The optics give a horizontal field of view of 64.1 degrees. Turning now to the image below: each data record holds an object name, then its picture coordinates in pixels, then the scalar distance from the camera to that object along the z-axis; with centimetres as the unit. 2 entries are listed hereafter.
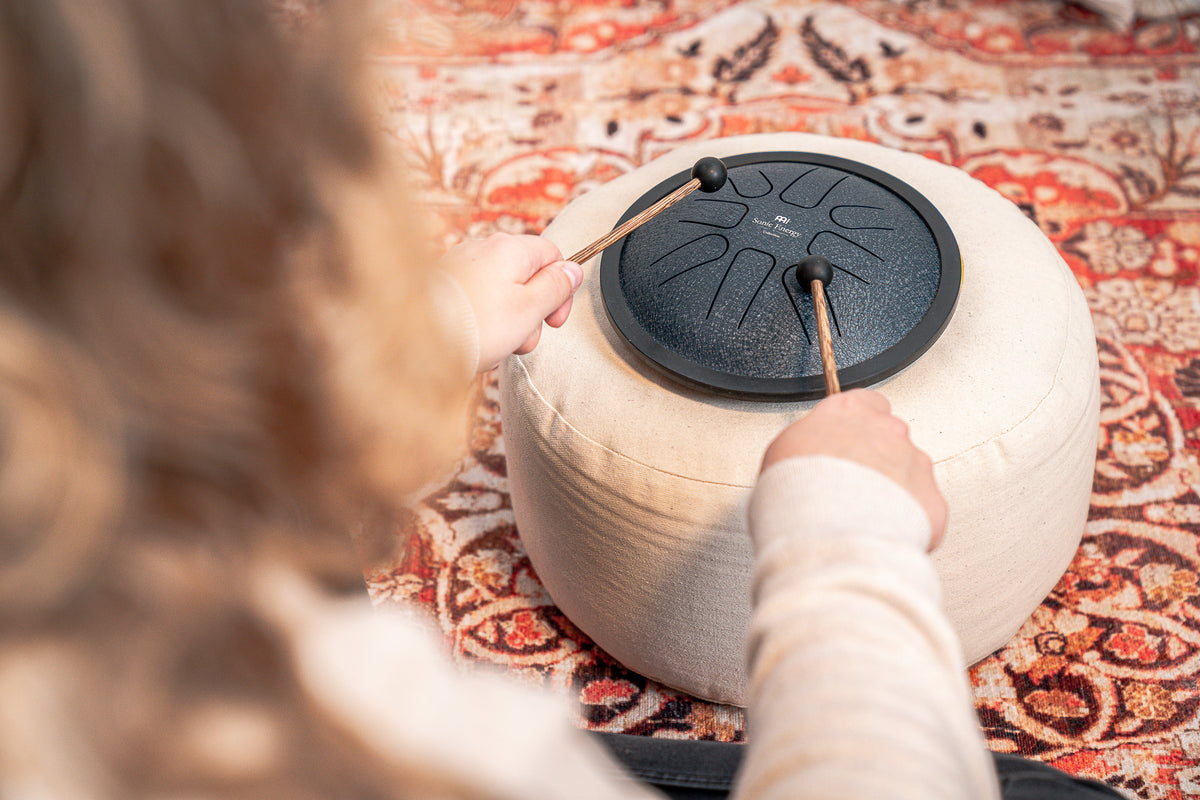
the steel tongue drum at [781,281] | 95
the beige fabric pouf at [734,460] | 92
